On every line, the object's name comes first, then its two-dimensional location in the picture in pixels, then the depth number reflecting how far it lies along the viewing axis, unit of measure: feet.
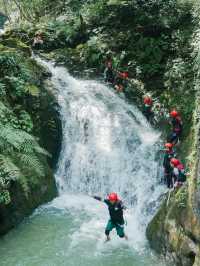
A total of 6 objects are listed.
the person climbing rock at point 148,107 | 52.60
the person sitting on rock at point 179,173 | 37.14
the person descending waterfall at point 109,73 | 60.49
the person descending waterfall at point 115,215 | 37.24
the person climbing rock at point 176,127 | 46.26
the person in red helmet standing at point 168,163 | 42.63
